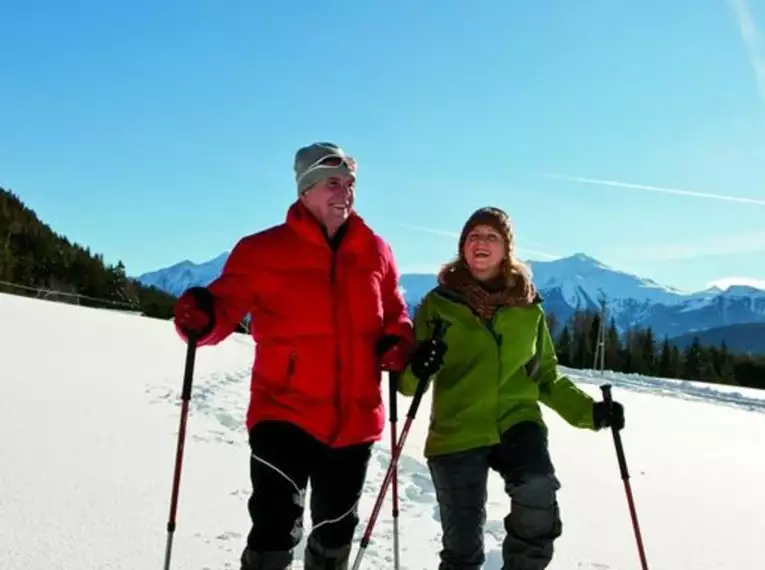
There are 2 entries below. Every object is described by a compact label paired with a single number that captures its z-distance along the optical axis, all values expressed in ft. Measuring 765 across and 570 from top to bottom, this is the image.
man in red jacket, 9.09
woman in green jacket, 9.98
